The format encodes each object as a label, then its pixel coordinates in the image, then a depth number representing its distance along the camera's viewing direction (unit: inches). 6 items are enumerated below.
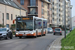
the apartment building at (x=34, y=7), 3061.0
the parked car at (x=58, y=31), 1748.0
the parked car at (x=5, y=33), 1041.5
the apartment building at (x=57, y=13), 4197.8
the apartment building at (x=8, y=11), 1768.2
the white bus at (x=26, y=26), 1091.9
